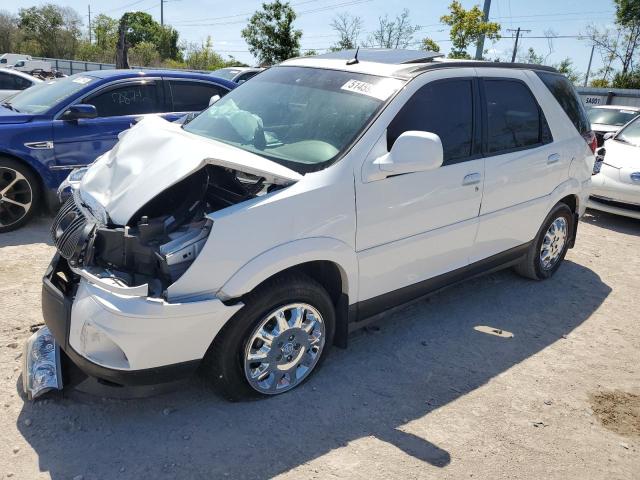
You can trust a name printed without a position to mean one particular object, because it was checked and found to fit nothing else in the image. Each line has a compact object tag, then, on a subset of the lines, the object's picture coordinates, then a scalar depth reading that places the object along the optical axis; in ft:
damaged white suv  8.68
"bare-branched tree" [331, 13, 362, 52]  117.60
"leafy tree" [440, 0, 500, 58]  73.00
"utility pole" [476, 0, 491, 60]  70.23
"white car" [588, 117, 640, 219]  23.98
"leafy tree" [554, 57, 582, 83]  153.11
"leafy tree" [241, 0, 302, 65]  93.15
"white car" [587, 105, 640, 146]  39.60
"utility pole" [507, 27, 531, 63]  165.81
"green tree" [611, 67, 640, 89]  102.73
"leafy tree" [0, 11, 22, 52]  173.88
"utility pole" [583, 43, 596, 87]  170.62
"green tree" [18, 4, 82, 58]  180.75
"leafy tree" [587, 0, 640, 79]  94.73
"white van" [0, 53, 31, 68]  97.23
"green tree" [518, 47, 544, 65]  158.97
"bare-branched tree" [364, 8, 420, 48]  115.92
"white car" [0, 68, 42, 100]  37.68
